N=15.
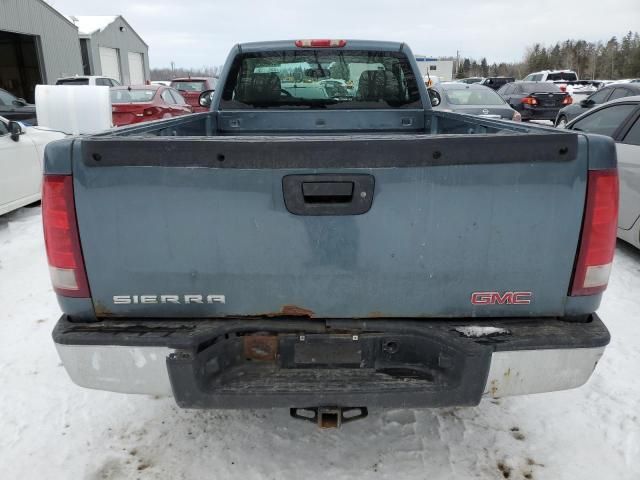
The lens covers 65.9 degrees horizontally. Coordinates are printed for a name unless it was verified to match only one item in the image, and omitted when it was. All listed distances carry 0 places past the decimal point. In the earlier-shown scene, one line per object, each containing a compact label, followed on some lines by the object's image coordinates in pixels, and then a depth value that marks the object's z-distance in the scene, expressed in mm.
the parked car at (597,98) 10693
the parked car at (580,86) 23094
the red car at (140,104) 12586
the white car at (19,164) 6324
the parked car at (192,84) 19447
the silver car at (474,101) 11000
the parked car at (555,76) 28519
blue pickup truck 1921
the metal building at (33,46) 23438
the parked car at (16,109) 12441
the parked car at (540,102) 16547
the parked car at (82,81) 18875
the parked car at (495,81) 35406
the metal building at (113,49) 33078
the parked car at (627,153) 5129
